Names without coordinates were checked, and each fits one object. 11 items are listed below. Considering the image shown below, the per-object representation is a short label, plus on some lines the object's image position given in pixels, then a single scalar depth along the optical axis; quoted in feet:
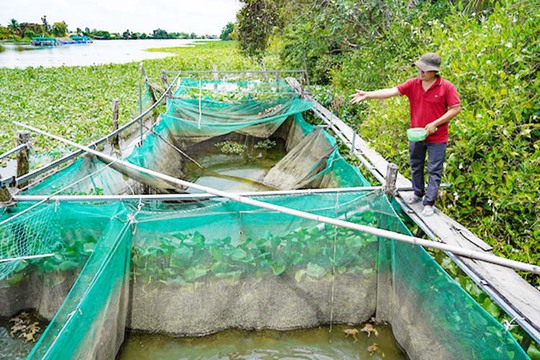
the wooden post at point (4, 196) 8.83
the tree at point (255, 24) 35.73
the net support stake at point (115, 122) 19.31
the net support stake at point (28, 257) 8.34
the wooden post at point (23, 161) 11.28
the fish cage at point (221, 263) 8.50
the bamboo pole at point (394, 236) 6.07
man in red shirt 9.14
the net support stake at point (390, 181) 10.13
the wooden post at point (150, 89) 24.42
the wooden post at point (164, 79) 26.24
